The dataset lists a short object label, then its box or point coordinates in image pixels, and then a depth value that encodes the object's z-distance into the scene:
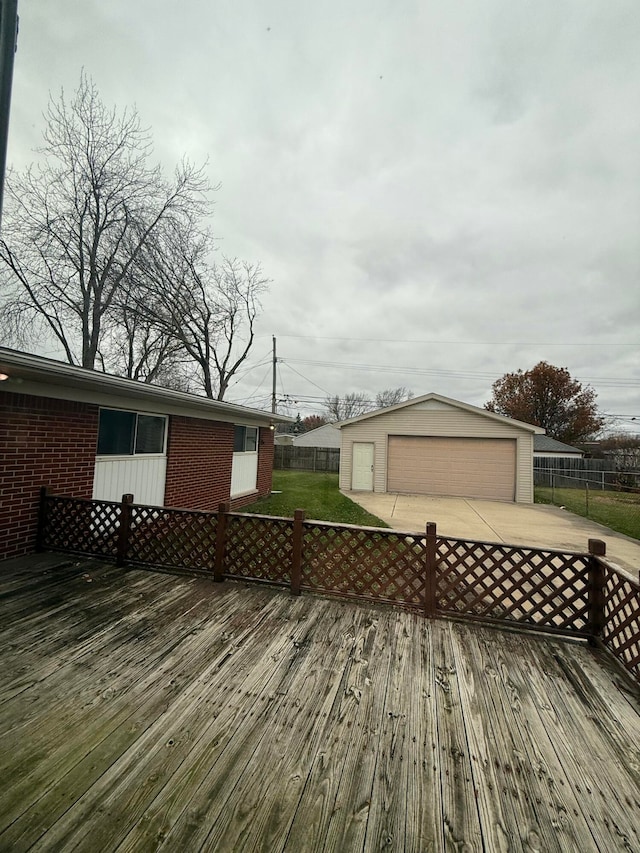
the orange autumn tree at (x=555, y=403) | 28.69
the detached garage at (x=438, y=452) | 12.31
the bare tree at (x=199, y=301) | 14.20
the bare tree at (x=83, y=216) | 10.37
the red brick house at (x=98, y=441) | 4.28
